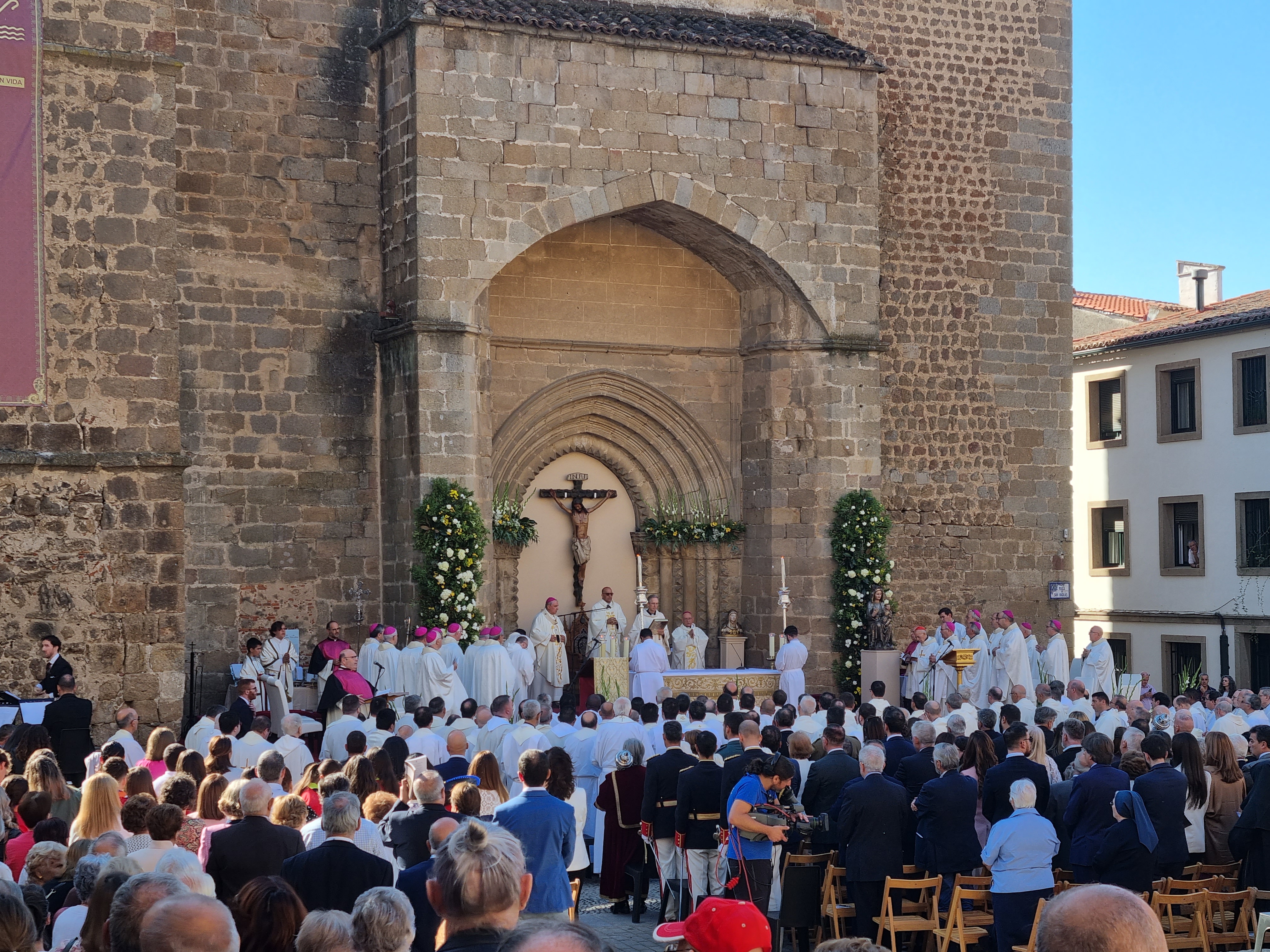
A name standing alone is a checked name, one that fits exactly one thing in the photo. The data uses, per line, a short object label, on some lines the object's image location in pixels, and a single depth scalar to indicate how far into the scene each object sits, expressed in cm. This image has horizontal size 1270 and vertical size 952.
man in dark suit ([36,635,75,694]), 1425
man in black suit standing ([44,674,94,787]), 1278
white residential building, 2812
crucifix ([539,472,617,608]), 2111
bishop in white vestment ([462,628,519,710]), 1750
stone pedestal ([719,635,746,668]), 2048
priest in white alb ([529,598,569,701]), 1977
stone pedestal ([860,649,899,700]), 1956
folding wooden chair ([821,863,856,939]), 981
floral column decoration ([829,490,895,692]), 1989
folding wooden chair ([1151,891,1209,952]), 905
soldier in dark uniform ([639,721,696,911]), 1037
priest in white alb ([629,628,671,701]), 1870
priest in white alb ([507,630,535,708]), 1808
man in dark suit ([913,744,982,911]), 937
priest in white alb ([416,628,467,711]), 1684
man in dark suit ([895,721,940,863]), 1020
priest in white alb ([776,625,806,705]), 1916
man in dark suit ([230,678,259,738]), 1193
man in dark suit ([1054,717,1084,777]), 1062
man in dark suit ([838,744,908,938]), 933
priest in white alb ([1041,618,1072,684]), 2019
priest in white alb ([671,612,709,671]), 2036
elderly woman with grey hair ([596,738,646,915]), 1120
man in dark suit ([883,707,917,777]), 1061
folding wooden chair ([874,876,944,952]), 922
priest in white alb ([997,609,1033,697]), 1984
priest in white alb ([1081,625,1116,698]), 1959
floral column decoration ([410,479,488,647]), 1788
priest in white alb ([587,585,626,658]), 2009
